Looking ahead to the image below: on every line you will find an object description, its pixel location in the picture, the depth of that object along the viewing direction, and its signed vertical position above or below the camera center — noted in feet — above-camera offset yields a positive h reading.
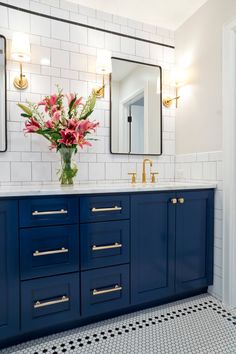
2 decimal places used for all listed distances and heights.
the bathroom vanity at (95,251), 4.68 -1.81
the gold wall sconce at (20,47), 5.85 +3.03
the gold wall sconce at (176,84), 7.83 +2.91
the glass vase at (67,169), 6.15 +0.05
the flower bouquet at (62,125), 5.83 +1.12
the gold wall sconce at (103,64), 6.86 +3.09
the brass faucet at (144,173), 7.57 -0.06
